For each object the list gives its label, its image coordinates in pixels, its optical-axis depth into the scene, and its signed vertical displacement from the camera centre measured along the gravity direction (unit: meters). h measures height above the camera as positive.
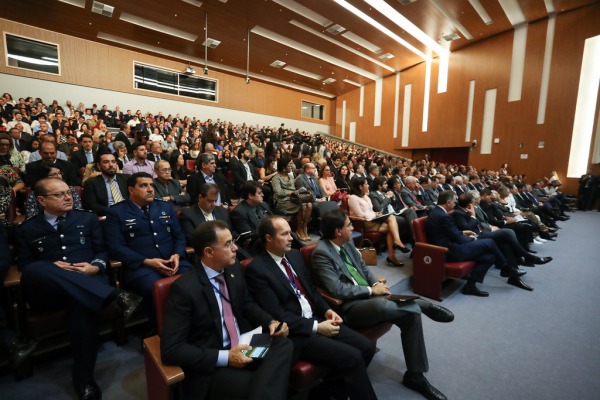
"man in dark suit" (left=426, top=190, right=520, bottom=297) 2.87 -0.70
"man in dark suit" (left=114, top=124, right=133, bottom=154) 5.74 +0.51
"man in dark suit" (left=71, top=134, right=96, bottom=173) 4.19 +0.13
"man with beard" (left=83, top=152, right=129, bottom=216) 2.80 -0.24
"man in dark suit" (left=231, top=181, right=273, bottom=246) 2.76 -0.41
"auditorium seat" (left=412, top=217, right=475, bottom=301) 2.80 -0.91
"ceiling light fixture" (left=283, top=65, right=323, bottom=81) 13.26 +4.60
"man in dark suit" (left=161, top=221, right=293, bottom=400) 1.14 -0.71
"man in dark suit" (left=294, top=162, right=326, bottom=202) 4.35 -0.16
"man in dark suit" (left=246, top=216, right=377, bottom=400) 1.38 -0.74
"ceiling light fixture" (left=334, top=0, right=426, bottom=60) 8.13 +4.62
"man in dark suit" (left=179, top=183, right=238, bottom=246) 2.42 -0.37
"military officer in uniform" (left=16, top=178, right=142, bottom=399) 1.49 -0.59
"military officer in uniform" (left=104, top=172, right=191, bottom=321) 1.91 -0.51
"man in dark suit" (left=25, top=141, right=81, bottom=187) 2.78 -0.03
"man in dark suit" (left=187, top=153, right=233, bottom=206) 3.60 -0.10
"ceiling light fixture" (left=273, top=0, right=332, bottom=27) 7.97 +4.55
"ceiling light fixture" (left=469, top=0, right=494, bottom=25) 8.16 +4.77
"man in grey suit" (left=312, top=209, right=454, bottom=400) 1.65 -0.76
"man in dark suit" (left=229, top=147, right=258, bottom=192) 4.94 -0.01
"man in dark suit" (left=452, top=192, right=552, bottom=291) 3.21 -0.69
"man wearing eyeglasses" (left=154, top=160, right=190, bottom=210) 3.20 -0.24
